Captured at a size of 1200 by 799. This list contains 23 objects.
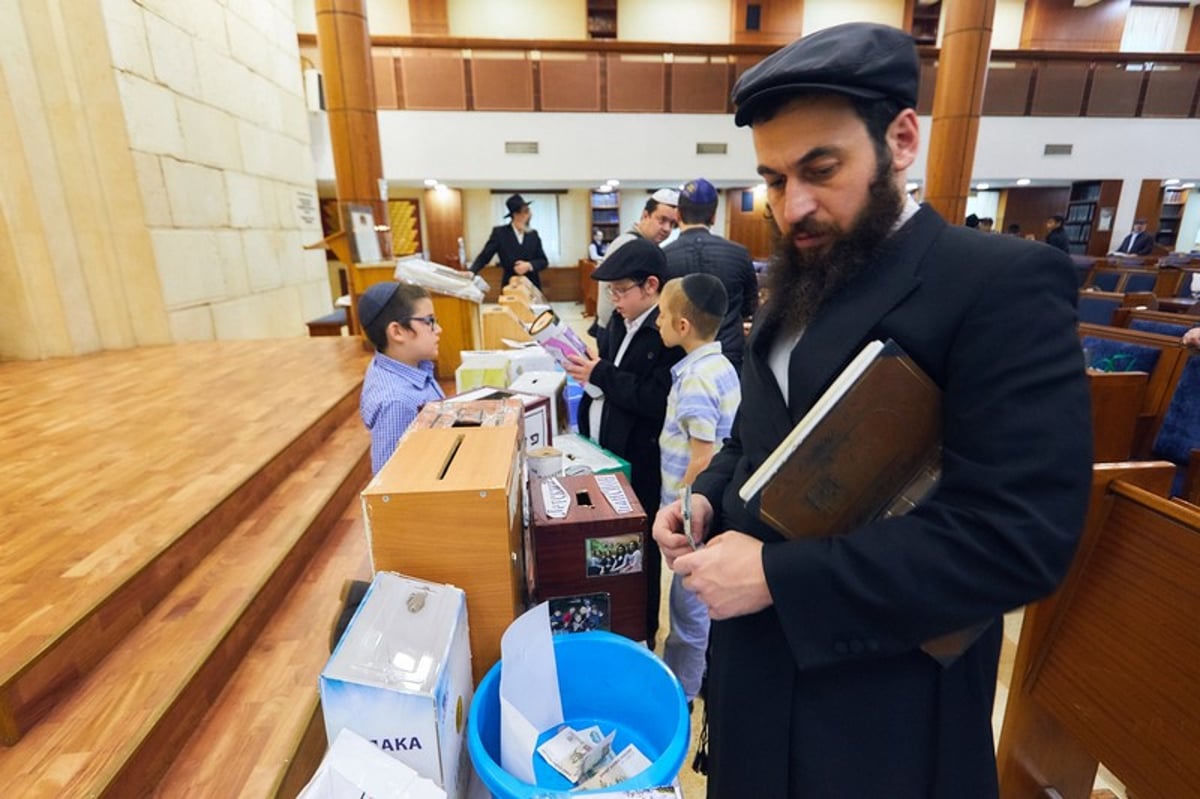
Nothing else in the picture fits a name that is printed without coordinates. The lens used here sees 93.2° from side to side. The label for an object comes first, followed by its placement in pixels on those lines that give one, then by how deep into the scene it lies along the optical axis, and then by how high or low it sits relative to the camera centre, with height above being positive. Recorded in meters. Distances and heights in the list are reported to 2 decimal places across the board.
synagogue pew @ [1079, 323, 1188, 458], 2.87 -0.67
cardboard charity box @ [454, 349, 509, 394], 2.42 -0.54
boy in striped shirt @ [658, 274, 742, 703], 1.65 -0.39
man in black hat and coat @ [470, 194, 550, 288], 5.43 -0.02
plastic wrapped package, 3.66 -0.22
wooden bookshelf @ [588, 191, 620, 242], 12.15 +0.62
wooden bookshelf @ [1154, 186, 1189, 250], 11.46 +0.32
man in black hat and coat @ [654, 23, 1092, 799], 0.56 -0.23
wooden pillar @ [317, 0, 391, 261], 4.66 +1.20
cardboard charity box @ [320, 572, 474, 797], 0.88 -0.66
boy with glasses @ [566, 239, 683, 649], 1.87 -0.43
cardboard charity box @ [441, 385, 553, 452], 1.79 -0.54
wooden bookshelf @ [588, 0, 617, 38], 11.52 +4.41
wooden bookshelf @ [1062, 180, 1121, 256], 10.30 +0.37
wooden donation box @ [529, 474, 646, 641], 1.29 -0.72
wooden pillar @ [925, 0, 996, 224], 6.32 +1.50
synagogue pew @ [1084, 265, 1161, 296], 6.62 -0.55
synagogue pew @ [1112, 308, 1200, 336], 3.40 -0.55
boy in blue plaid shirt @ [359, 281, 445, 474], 1.77 -0.38
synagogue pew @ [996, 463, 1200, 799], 0.82 -0.67
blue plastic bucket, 1.02 -0.86
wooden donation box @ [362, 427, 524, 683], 1.05 -0.52
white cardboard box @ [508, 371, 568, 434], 2.13 -0.54
